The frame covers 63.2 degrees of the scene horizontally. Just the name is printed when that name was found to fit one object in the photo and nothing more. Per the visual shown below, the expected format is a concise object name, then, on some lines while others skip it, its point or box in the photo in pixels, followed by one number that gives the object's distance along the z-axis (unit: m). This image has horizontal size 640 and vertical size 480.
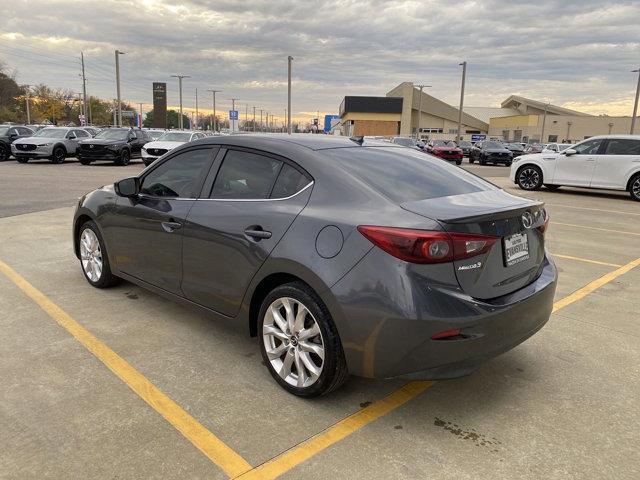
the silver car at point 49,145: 22.08
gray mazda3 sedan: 2.68
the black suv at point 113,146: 22.16
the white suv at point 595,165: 13.95
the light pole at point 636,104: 44.50
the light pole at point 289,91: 38.17
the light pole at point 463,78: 46.25
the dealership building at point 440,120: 88.38
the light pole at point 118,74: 41.53
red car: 29.77
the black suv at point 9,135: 24.05
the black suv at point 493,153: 31.78
